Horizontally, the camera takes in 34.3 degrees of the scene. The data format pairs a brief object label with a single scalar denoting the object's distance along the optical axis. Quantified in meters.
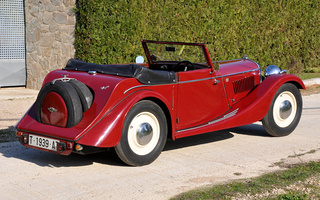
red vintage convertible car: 5.61
